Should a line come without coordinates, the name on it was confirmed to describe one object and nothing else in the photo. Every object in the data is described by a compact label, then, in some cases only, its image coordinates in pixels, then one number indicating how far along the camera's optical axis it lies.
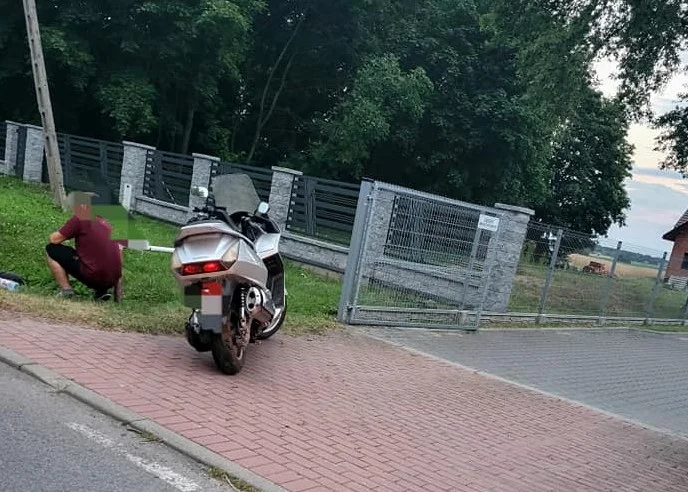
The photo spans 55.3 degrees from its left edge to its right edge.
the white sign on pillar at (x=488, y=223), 10.37
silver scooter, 5.18
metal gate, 9.10
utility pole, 13.63
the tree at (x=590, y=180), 46.75
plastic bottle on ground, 7.17
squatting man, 7.01
